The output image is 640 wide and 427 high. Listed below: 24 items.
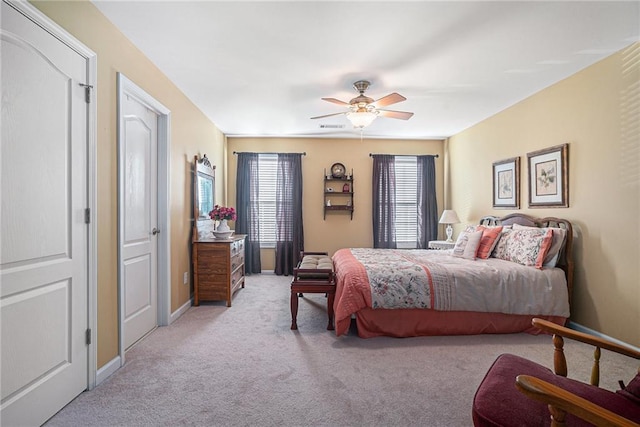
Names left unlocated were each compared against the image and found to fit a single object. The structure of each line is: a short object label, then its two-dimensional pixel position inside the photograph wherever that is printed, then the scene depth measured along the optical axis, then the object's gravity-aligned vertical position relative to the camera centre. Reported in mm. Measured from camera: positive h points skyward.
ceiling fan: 3232 +1193
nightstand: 5020 -547
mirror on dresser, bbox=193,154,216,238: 3975 +294
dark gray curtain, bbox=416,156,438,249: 5840 +108
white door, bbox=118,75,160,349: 2496 -12
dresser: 3832 -741
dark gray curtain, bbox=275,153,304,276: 5648 +4
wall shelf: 5750 +367
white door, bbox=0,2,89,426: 1494 -52
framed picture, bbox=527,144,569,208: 3209 +398
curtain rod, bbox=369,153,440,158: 5855 +1132
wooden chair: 1002 -775
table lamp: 5199 -115
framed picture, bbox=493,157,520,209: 3908 +395
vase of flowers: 4094 -62
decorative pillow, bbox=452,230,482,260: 3643 -417
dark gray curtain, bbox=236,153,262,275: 5680 -49
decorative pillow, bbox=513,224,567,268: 3010 -357
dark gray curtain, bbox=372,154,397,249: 5730 +227
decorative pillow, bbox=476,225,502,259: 3607 -362
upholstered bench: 3061 -734
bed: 2820 -800
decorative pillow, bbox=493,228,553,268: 3040 -370
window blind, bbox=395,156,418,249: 5883 +250
